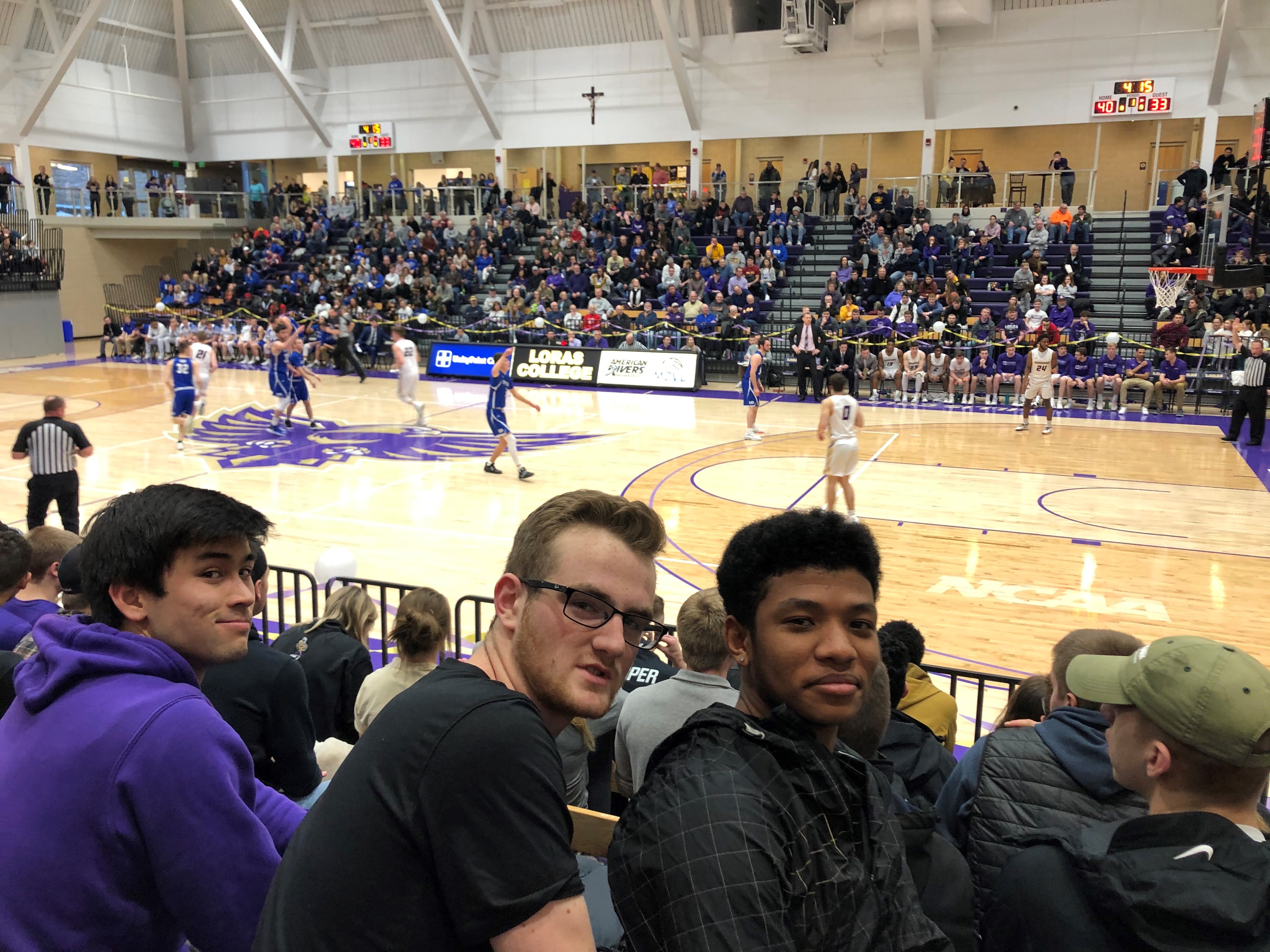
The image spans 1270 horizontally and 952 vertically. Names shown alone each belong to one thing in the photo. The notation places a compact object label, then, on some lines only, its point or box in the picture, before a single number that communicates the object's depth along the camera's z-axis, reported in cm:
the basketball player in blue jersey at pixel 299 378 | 1630
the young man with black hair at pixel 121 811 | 165
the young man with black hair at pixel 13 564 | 371
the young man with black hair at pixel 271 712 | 308
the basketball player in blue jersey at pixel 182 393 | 1492
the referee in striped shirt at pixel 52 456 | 903
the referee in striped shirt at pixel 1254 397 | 1479
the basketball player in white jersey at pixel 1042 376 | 1631
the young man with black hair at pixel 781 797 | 140
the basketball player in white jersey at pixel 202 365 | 1570
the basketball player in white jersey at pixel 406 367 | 1587
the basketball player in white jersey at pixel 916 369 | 2050
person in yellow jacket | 378
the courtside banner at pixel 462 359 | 2417
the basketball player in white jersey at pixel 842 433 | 1073
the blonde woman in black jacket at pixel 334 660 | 431
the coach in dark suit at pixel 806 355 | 2061
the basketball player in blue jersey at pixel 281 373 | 1611
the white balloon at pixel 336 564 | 693
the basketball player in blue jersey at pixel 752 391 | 1600
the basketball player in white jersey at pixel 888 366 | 2084
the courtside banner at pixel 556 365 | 2281
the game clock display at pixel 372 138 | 3256
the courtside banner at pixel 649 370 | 2212
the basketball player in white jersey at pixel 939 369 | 2064
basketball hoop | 1930
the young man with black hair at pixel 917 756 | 312
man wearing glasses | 129
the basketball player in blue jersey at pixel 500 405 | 1320
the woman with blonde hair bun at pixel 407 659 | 400
